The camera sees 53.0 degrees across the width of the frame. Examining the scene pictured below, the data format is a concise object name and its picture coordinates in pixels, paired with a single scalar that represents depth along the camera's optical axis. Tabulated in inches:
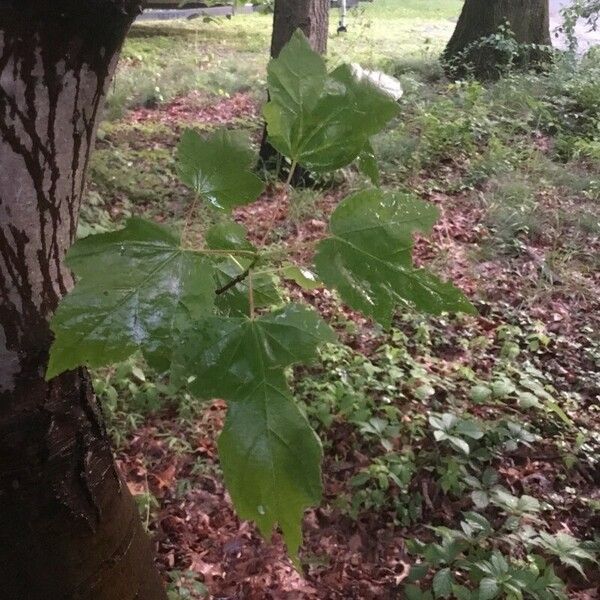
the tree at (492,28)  294.2
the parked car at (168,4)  408.2
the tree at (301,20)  174.1
